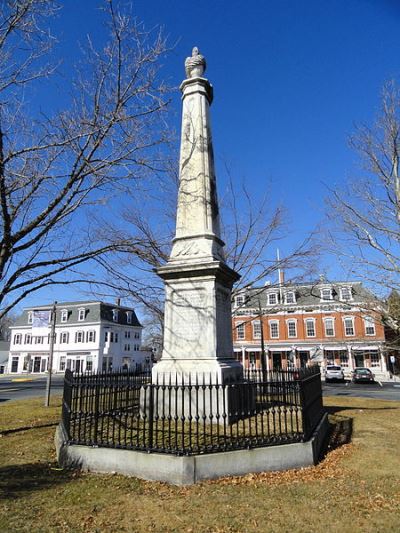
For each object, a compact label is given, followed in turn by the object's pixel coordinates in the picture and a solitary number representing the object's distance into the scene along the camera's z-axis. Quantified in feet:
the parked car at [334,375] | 108.37
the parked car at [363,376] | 104.06
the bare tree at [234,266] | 48.48
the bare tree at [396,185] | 42.98
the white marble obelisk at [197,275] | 26.11
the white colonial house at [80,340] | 163.12
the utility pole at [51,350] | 42.11
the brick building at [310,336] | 134.00
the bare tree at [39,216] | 25.76
